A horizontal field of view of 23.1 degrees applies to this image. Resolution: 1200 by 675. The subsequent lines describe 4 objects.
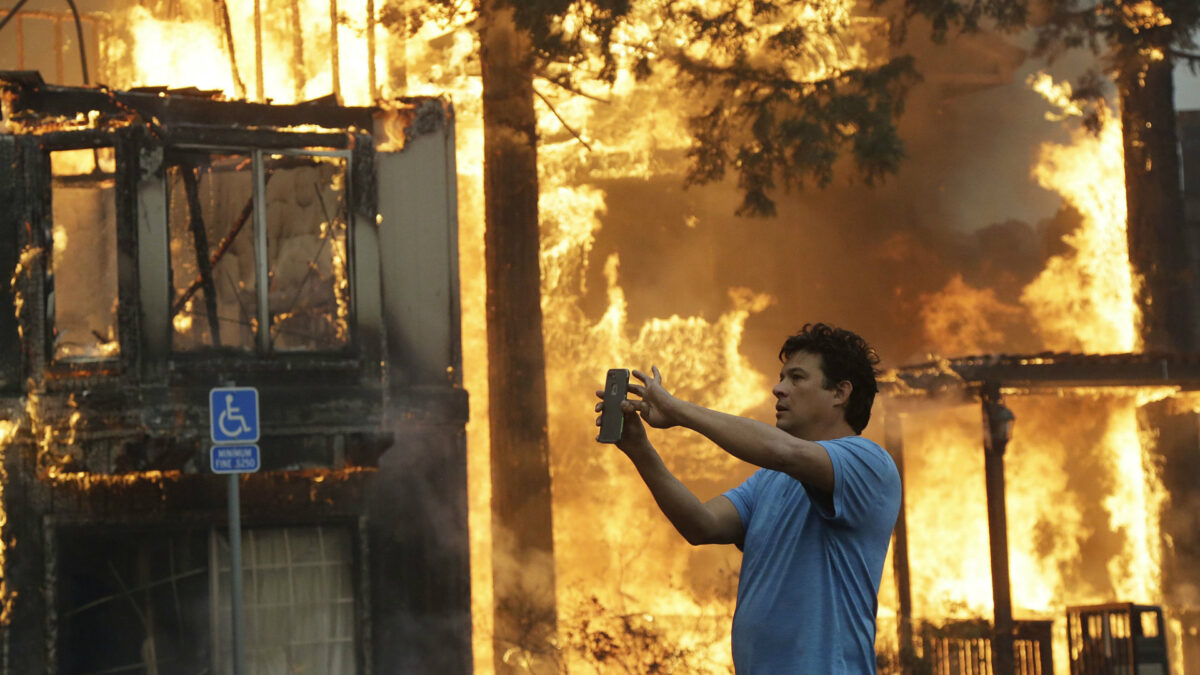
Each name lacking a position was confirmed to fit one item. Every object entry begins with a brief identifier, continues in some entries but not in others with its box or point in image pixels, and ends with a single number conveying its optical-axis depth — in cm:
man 661
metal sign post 1870
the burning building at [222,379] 2377
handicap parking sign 1892
